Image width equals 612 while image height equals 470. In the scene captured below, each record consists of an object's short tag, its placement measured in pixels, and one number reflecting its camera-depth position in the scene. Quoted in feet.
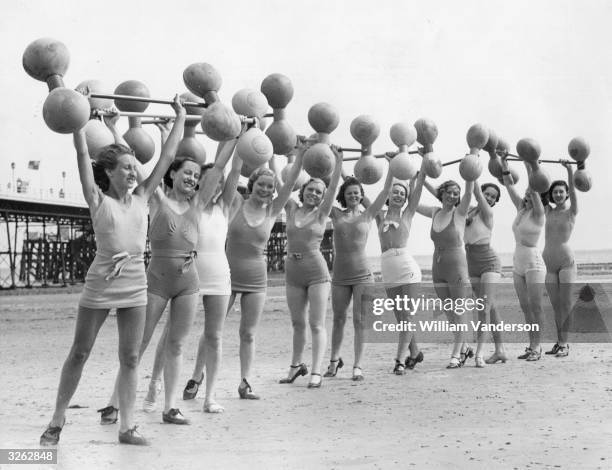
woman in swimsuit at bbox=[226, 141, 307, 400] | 21.77
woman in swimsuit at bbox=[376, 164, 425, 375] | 26.55
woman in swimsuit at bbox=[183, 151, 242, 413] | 19.85
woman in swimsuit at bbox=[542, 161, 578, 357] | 30.04
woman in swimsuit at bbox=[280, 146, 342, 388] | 24.16
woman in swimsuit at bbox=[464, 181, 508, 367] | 28.35
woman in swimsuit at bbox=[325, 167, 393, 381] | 25.50
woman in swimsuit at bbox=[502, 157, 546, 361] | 29.58
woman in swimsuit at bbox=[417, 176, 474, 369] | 27.81
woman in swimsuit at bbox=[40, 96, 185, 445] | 15.66
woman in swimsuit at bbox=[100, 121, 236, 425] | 18.39
